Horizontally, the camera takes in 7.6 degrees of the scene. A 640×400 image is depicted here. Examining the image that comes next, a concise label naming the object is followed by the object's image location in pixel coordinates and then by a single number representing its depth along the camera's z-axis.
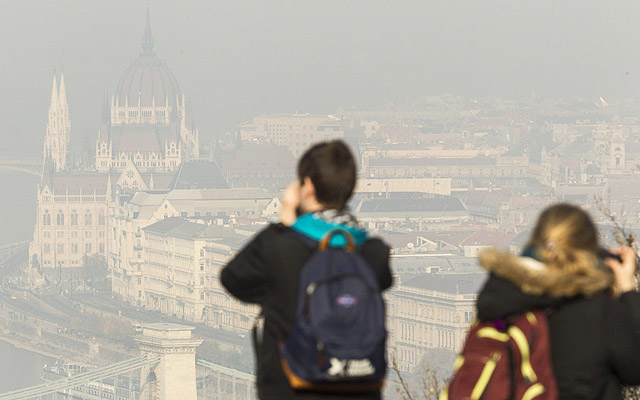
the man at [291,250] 14.43
